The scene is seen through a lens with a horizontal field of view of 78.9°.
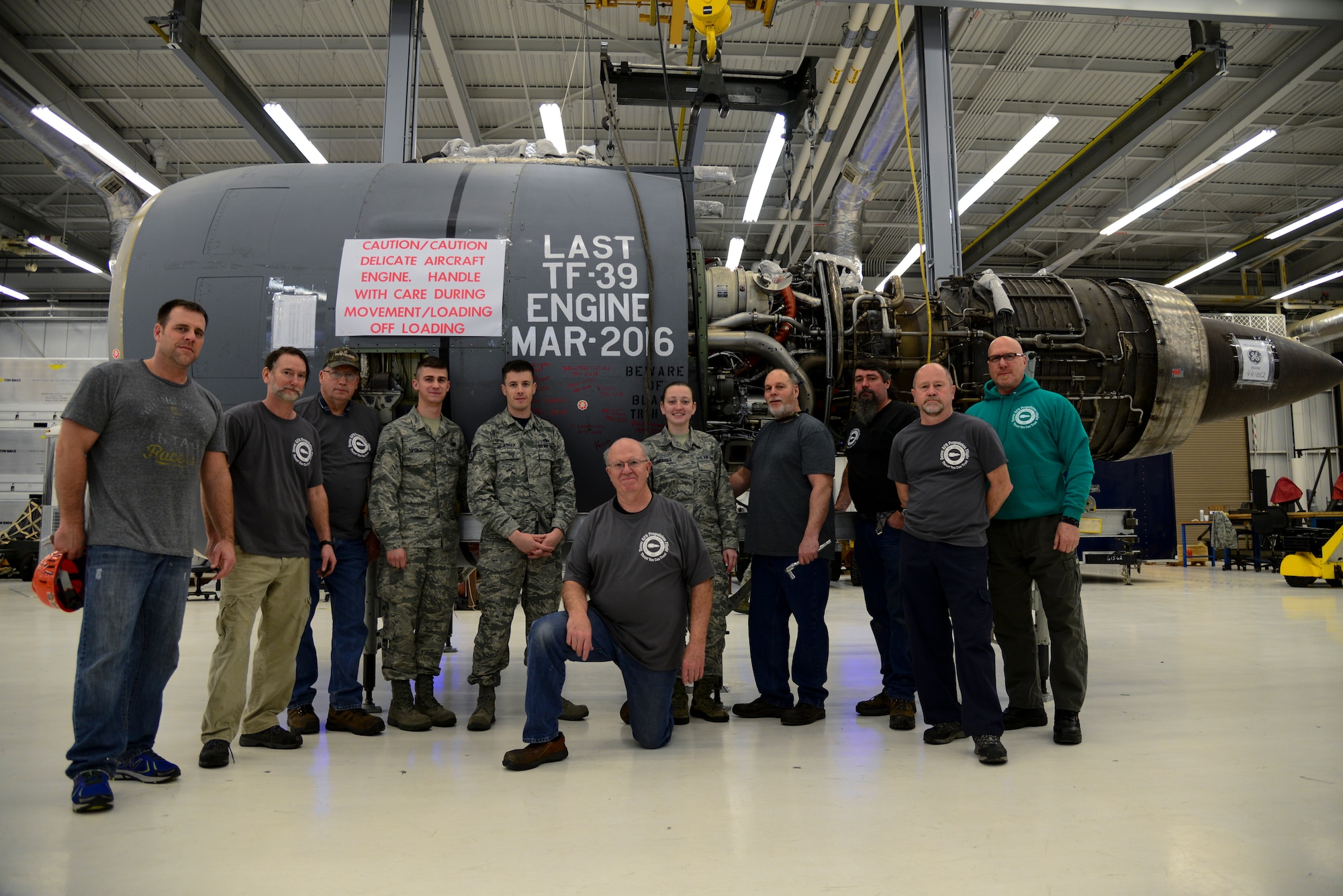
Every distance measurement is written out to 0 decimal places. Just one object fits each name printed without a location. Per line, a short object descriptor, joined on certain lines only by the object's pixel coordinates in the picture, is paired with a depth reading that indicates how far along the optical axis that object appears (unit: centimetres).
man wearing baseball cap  441
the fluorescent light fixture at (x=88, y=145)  1201
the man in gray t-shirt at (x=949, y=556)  396
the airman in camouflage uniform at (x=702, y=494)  457
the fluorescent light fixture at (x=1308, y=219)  1541
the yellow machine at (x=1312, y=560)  1292
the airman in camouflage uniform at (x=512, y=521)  442
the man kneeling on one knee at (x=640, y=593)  394
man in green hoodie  419
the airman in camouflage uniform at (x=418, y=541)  442
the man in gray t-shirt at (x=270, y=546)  393
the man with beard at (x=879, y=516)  466
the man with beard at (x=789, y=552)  454
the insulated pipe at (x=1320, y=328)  1692
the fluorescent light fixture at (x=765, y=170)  1181
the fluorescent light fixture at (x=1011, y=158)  1189
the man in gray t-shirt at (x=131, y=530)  320
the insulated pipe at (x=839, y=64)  1070
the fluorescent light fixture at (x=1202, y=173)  1309
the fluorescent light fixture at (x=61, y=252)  1672
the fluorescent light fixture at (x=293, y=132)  1089
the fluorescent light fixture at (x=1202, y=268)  1838
